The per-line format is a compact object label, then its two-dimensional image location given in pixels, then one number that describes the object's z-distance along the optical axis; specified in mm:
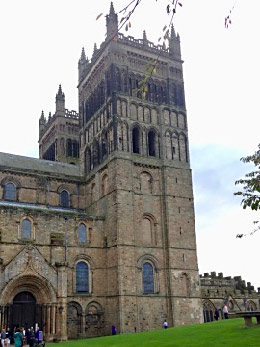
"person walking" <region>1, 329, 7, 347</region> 28469
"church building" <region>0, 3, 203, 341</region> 39844
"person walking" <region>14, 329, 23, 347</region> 23625
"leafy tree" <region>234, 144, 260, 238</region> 14877
